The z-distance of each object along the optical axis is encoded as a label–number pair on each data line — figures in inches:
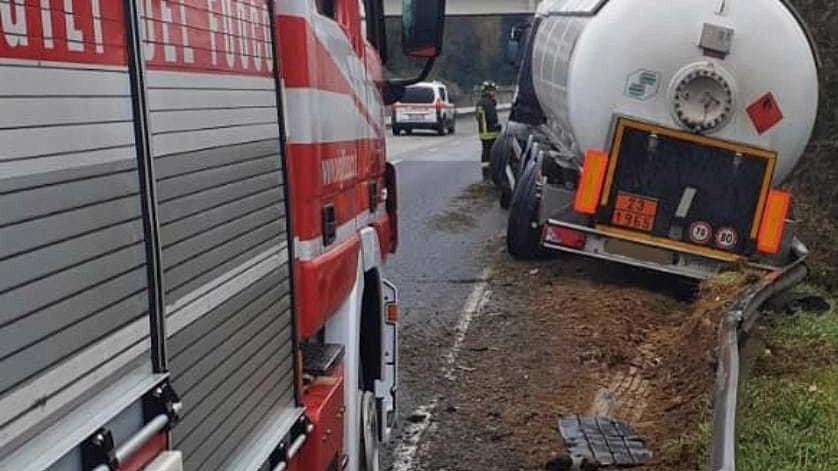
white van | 1688.0
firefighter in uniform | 833.5
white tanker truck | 369.4
